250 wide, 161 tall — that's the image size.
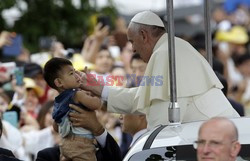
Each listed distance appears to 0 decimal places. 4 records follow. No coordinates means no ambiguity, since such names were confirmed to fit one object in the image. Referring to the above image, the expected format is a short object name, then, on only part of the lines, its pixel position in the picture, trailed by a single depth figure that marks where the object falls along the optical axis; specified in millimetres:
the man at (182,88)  14156
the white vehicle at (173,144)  11949
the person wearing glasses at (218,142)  11109
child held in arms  14477
